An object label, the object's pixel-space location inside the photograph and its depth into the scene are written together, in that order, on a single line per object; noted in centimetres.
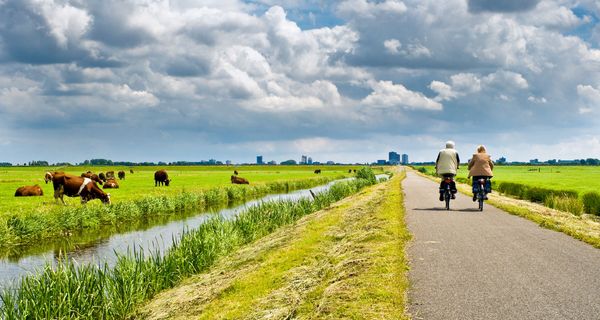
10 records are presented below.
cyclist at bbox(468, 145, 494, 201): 1839
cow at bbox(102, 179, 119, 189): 4875
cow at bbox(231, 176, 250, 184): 6275
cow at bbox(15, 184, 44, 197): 3616
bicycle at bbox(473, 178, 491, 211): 1838
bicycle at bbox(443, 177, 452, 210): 1856
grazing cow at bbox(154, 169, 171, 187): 5675
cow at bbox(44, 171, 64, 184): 5861
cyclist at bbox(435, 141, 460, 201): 1839
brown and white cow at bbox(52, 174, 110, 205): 3117
